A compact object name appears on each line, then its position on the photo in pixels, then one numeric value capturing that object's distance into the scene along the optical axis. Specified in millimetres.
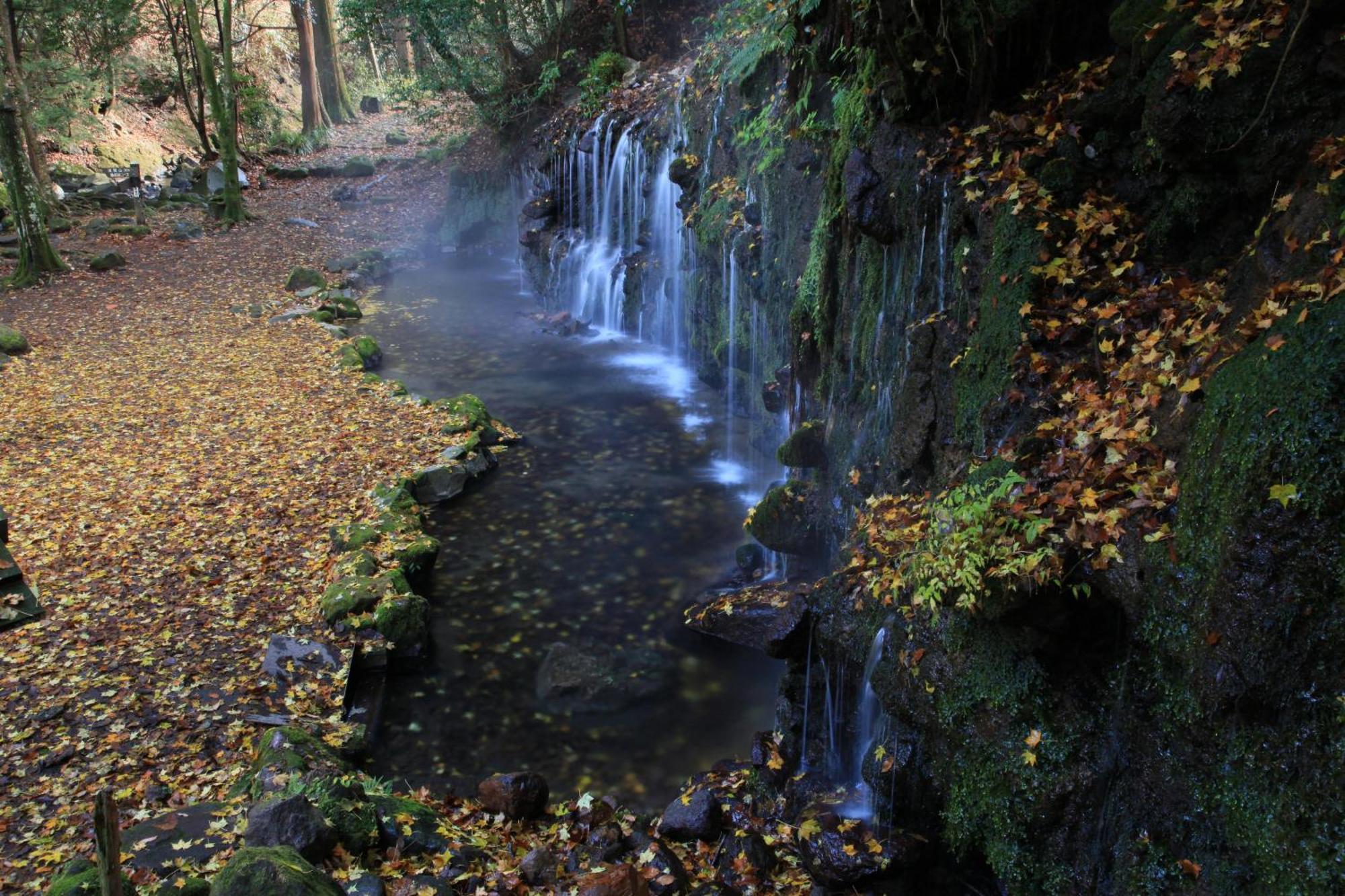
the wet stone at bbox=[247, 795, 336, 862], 4633
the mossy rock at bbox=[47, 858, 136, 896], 3996
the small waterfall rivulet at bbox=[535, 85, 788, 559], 12328
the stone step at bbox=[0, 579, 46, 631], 3734
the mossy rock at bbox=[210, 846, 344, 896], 3561
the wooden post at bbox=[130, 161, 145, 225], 22672
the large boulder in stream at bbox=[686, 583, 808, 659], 7844
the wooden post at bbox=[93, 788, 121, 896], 2498
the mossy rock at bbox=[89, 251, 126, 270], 19422
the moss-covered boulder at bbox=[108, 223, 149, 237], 21969
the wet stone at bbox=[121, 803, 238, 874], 4586
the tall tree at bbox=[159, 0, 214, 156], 26297
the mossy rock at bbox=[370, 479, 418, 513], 9977
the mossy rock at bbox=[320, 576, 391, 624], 7758
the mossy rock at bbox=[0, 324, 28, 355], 14336
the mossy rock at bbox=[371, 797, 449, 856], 5223
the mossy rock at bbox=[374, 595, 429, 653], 7738
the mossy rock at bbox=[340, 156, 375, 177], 29578
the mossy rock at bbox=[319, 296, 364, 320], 18594
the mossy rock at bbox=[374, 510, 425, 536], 9383
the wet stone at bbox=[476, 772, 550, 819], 5969
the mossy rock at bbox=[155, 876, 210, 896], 4125
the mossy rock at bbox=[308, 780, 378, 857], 4945
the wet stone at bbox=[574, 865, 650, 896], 4793
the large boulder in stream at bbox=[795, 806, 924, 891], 5047
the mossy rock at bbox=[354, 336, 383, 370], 15797
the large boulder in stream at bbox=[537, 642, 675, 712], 7355
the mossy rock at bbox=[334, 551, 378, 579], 8367
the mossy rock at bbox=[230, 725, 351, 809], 5289
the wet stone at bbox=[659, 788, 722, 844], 5852
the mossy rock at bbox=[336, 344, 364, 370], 14961
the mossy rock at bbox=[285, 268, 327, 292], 19734
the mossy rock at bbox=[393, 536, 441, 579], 8849
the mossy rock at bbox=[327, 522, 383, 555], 8906
